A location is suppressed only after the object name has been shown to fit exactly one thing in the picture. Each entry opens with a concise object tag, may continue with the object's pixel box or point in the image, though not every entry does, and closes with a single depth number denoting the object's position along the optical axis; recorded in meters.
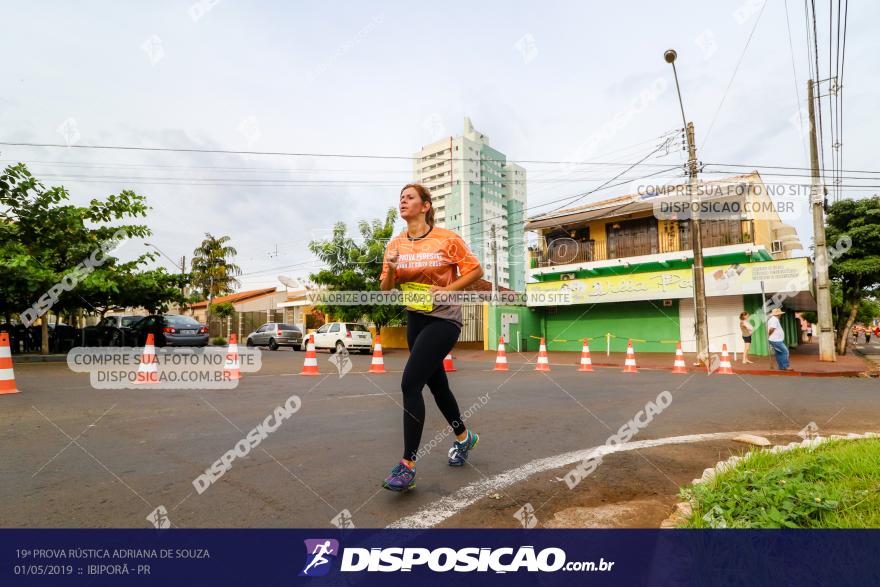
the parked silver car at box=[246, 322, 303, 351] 25.78
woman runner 3.07
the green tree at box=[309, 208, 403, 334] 24.20
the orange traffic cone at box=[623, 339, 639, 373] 12.48
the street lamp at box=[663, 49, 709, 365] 14.68
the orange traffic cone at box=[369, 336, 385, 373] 11.32
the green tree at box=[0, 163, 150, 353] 12.55
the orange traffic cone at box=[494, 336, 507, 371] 12.35
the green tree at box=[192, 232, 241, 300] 35.28
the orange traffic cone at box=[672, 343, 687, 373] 12.59
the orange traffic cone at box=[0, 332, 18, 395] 6.81
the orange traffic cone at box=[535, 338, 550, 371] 12.32
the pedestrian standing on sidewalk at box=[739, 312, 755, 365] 15.84
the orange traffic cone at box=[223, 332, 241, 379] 9.41
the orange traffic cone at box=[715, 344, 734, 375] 12.20
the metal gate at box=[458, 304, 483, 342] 28.85
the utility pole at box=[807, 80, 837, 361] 15.67
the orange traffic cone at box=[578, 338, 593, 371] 13.15
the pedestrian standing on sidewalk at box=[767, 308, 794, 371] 12.28
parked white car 21.55
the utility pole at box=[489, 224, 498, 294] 26.22
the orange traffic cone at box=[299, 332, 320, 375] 10.34
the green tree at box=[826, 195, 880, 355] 21.14
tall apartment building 94.06
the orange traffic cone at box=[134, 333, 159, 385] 8.40
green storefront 19.23
